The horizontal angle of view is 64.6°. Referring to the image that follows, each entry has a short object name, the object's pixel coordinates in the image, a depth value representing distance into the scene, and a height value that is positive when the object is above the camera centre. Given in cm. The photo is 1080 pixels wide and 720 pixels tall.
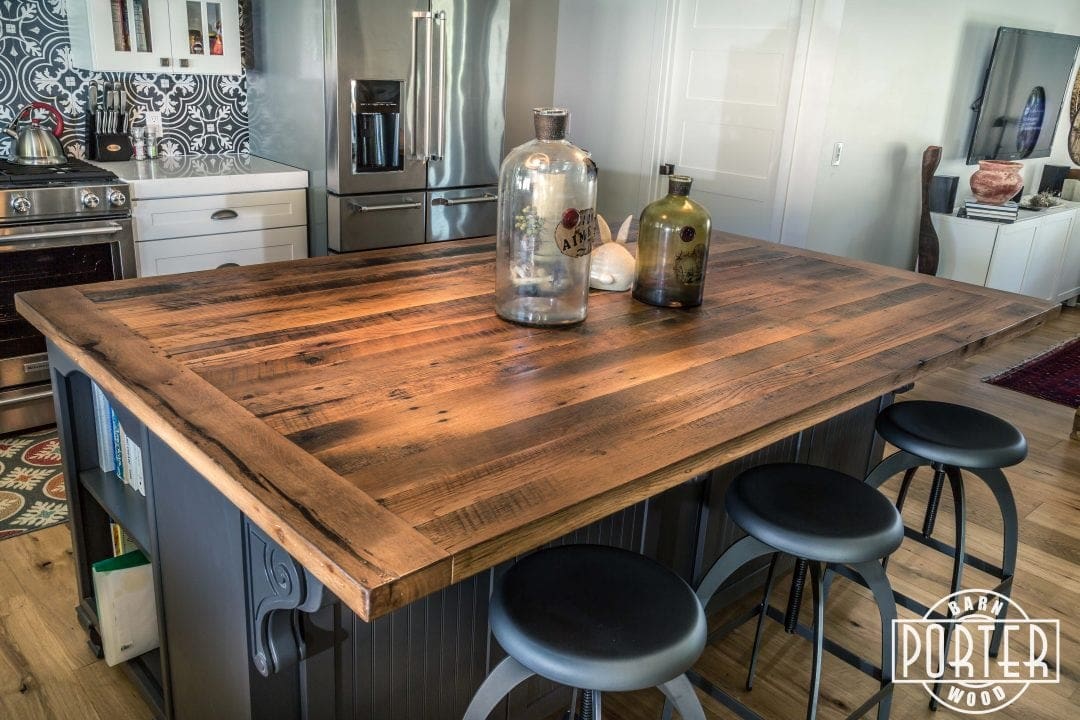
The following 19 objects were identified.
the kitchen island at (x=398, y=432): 105 -48
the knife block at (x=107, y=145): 376 -35
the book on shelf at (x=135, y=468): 183 -84
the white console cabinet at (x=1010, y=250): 513 -79
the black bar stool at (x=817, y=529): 154 -74
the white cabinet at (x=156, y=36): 347 +12
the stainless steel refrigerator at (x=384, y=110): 368 -13
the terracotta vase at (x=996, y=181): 520 -37
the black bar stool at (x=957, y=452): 195 -74
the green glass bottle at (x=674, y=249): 189 -33
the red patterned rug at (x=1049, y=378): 438 -133
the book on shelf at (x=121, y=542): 202 -108
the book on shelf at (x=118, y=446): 189 -81
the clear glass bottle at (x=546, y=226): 165 -26
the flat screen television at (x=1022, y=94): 535 +16
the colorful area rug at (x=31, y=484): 270 -139
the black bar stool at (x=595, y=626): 114 -71
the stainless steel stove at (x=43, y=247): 305 -66
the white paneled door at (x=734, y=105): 423 -2
